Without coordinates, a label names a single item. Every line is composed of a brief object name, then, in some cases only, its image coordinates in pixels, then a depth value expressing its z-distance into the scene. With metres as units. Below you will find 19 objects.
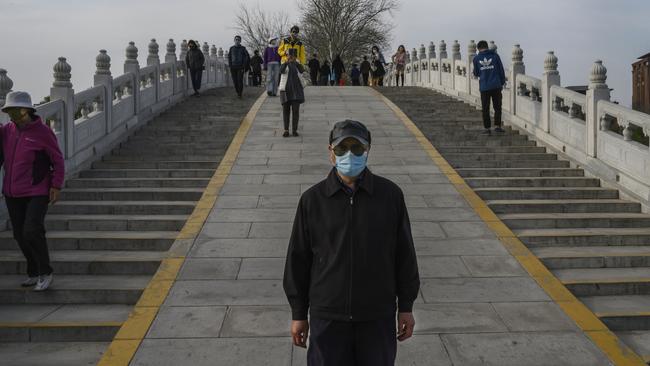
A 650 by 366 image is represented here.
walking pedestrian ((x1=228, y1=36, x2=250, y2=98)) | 19.92
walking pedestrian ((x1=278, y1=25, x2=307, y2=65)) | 17.33
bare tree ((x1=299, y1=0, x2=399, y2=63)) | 50.84
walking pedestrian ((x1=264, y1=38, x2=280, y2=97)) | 19.45
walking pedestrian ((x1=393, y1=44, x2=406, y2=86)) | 29.16
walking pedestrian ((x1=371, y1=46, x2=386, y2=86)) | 28.23
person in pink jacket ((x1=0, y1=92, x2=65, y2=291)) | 6.32
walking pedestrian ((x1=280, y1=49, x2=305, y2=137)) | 13.15
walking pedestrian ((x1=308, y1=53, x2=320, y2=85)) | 29.13
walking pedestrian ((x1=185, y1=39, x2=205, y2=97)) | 20.00
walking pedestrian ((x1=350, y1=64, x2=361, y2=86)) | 30.92
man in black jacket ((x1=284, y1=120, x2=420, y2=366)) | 3.44
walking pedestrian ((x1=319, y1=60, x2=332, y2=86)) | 32.47
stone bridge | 5.56
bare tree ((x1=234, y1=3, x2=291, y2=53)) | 58.94
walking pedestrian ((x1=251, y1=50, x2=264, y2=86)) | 28.56
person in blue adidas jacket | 13.41
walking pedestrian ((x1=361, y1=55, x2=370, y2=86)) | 29.89
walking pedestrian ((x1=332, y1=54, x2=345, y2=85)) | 29.50
